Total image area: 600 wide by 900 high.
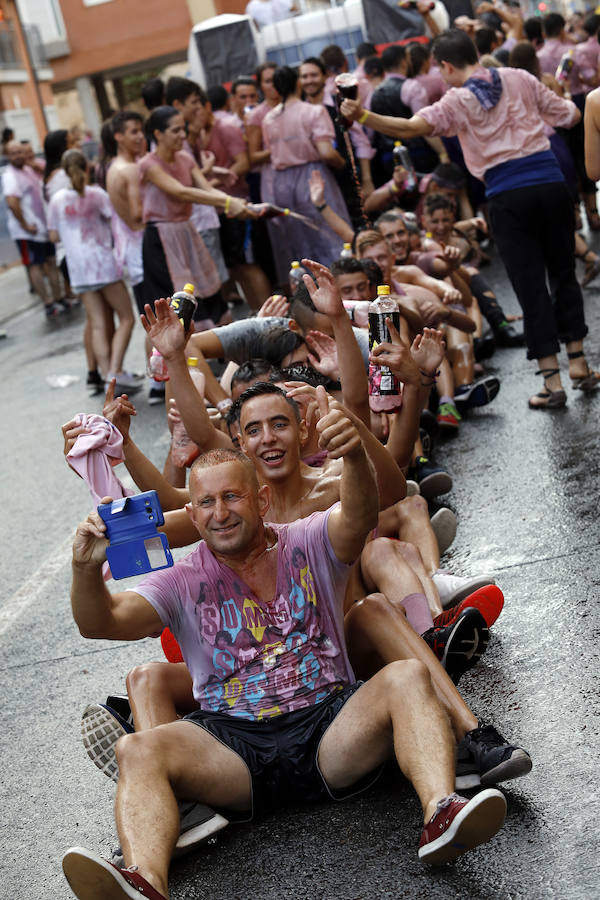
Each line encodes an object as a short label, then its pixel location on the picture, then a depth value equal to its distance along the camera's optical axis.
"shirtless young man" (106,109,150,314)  9.70
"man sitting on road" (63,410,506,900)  3.25
